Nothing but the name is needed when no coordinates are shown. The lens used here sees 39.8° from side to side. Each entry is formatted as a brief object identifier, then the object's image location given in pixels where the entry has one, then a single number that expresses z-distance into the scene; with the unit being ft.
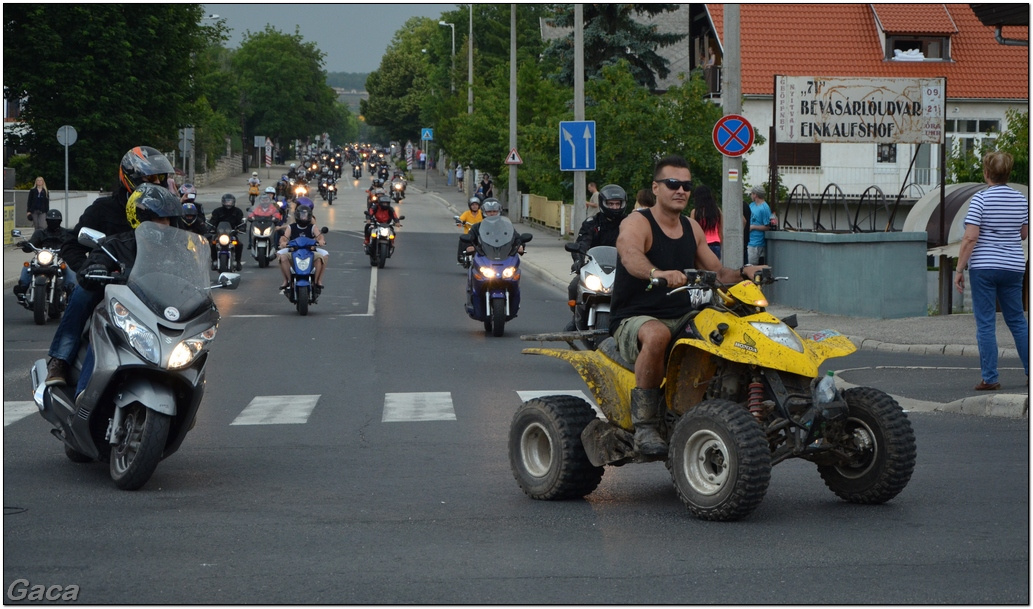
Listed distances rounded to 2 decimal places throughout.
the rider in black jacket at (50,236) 64.90
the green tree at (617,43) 180.96
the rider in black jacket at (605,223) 49.49
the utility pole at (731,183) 68.33
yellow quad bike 22.35
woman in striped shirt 36.96
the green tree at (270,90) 441.07
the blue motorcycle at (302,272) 71.10
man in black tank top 24.04
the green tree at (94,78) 184.75
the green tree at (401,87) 477.77
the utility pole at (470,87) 228.31
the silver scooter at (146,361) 25.40
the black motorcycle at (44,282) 65.46
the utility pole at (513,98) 162.81
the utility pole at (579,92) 115.03
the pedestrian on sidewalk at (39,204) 130.11
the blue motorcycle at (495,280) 60.39
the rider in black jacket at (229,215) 100.22
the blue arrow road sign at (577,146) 107.34
